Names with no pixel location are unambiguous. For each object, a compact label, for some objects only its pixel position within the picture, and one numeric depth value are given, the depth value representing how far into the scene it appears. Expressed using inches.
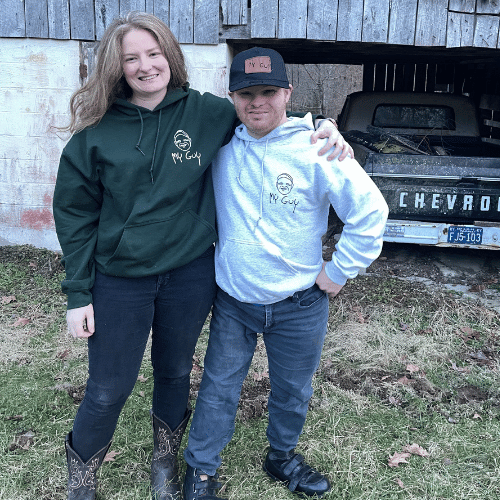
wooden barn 221.1
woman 83.8
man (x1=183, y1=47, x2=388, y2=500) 87.6
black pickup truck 217.8
